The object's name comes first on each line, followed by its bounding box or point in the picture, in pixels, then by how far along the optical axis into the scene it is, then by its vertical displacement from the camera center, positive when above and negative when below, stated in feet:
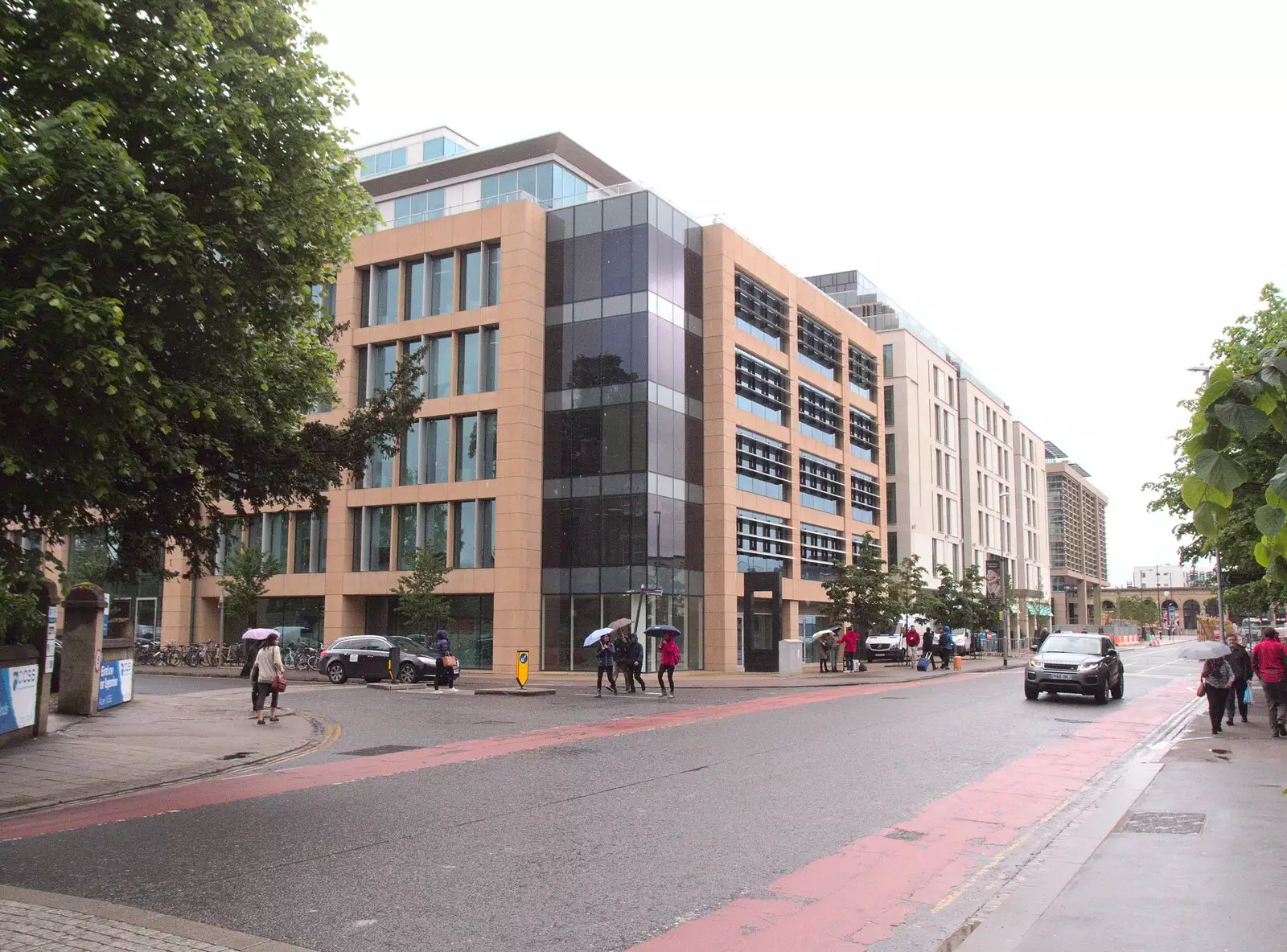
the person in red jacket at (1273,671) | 53.67 -4.01
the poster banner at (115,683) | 70.08 -6.09
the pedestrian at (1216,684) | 57.36 -5.01
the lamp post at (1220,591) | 163.18 +0.68
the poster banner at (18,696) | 49.16 -4.88
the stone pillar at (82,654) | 64.39 -3.62
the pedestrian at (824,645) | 127.34 -6.13
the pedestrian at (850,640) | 121.49 -5.30
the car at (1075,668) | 74.90 -5.39
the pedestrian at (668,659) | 87.20 -5.34
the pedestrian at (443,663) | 94.94 -6.16
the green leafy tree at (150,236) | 29.14 +11.52
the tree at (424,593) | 125.29 +0.48
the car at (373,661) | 104.12 -6.55
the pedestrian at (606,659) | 89.97 -5.47
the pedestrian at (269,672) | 64.54 -4.78
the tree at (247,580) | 138.10 +2.34
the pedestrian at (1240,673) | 60.59 -4.64
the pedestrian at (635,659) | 90.33 -5.49
